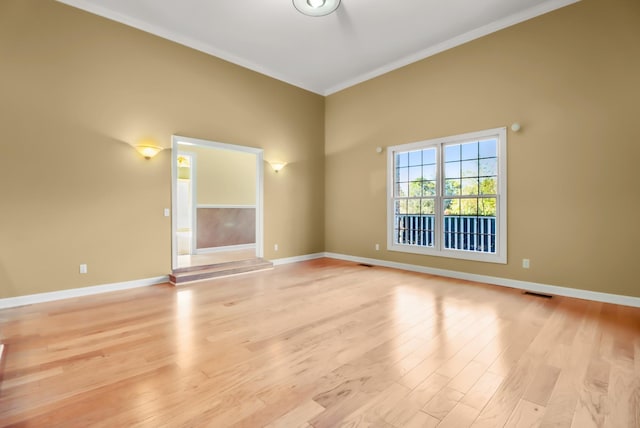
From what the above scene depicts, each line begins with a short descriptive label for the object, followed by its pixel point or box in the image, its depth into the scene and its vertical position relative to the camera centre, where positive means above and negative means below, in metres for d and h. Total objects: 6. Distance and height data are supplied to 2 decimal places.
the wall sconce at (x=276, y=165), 6.00 +0.98
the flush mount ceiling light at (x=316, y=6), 3.70 +2.64
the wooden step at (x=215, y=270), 4.54 -0.95
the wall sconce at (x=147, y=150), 4.29 +0.94
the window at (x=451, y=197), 4.46 +0.28
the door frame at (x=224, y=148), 4.65 +0.58
